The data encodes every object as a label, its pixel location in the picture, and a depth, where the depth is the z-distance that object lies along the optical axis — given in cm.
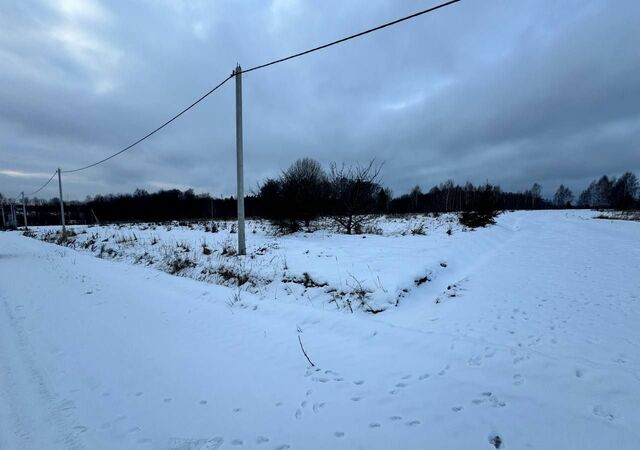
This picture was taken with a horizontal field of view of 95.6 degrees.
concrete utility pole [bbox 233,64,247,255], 1007
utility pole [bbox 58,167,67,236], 2712
